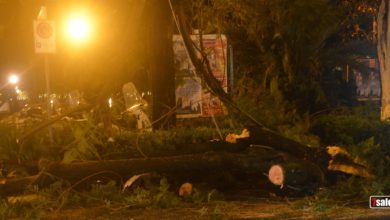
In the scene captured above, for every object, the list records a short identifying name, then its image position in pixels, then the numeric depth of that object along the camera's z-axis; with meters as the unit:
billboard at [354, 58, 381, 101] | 35.47
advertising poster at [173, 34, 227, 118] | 22.66
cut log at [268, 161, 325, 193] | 13.67
